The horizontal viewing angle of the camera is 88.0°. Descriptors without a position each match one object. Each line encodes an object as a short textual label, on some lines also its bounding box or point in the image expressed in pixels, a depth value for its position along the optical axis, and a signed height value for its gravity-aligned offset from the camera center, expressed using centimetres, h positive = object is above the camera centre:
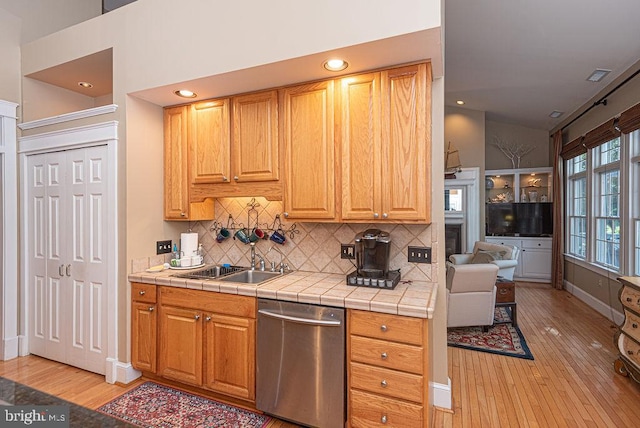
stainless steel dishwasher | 200 -95
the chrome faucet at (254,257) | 297 -41
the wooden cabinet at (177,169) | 295 +40
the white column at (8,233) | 317 -18
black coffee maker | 228 -35
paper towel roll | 300 -27
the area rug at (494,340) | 337 -143
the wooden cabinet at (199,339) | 229 -94
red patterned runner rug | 222 -141
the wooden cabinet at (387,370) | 181 -90
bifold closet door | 286 -38
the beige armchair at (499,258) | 434 -65
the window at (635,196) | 384 +16
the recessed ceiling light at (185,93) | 269 +99
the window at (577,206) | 546 +7
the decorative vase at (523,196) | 696 +30
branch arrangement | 717 +132
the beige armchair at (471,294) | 353 -93
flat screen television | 657 -17
